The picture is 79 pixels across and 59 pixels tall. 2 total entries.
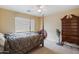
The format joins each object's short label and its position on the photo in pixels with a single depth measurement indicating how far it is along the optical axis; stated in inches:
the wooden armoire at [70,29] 99.2
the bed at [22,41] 92.2
